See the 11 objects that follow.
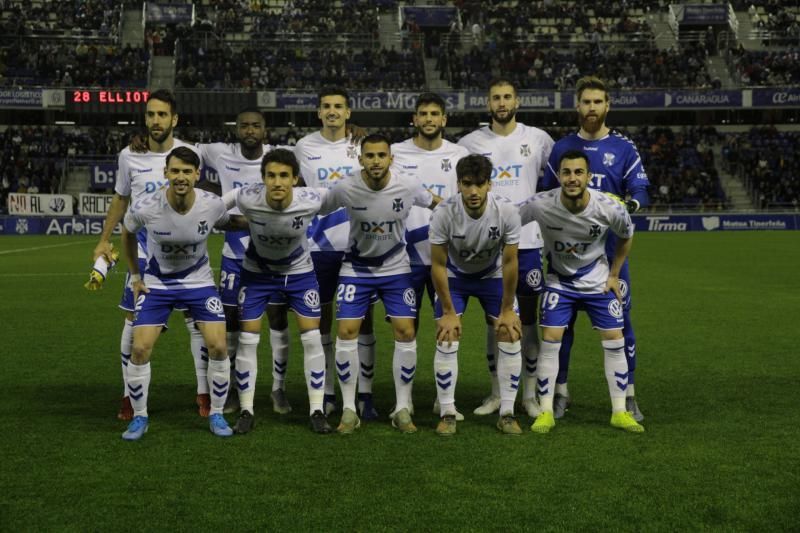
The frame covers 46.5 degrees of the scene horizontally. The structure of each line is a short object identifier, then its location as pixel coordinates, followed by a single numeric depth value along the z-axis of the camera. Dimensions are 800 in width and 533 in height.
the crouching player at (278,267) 6.80
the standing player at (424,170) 7.48
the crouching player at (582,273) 6.88
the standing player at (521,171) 7.52
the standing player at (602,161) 7.26
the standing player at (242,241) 7.54
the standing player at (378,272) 6.99
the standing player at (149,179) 7.24
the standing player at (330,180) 7.59
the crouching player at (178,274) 6.70
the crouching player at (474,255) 6.66
